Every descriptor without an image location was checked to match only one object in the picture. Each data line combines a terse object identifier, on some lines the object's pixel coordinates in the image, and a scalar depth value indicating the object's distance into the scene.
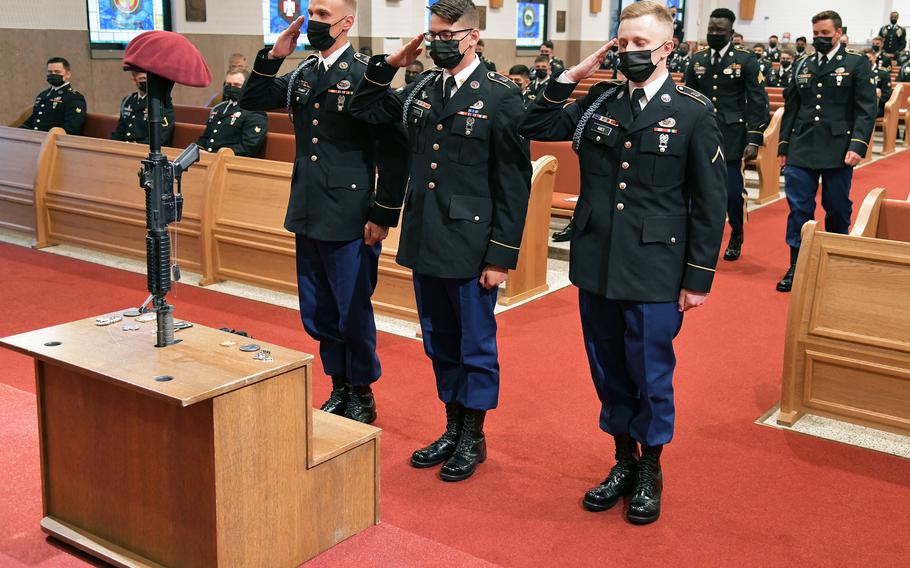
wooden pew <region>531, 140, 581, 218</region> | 7.03
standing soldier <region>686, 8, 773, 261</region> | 6.35
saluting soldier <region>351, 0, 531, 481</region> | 3.11
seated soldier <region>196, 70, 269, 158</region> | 6.84
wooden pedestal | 2.38
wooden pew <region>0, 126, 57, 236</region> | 7.01
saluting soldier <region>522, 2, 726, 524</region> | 2.82
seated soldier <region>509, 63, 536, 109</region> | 9.16
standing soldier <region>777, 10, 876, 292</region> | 5.58
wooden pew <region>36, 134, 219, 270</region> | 6.24
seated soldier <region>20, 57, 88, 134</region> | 8.52
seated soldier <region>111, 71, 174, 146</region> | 7.80
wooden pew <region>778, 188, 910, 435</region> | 3.74
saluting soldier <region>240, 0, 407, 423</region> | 3.47
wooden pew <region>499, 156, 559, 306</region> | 5.58
